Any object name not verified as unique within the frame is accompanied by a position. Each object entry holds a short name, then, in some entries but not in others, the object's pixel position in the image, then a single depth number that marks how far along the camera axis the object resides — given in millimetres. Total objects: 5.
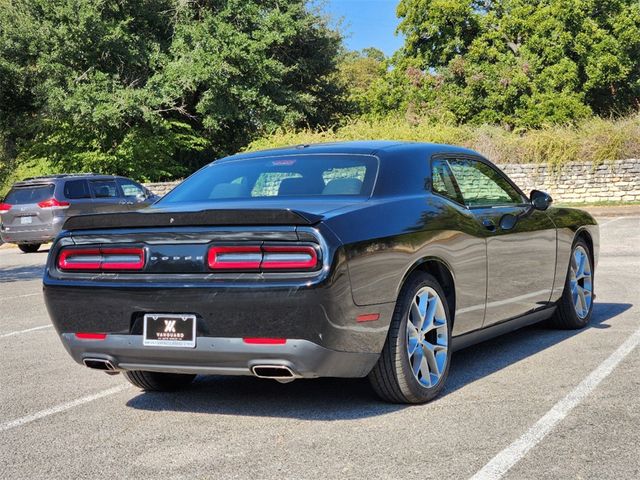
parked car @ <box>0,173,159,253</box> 20750
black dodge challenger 4676
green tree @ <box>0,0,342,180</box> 35531
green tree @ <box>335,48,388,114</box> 46531
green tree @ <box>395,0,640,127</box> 44812
